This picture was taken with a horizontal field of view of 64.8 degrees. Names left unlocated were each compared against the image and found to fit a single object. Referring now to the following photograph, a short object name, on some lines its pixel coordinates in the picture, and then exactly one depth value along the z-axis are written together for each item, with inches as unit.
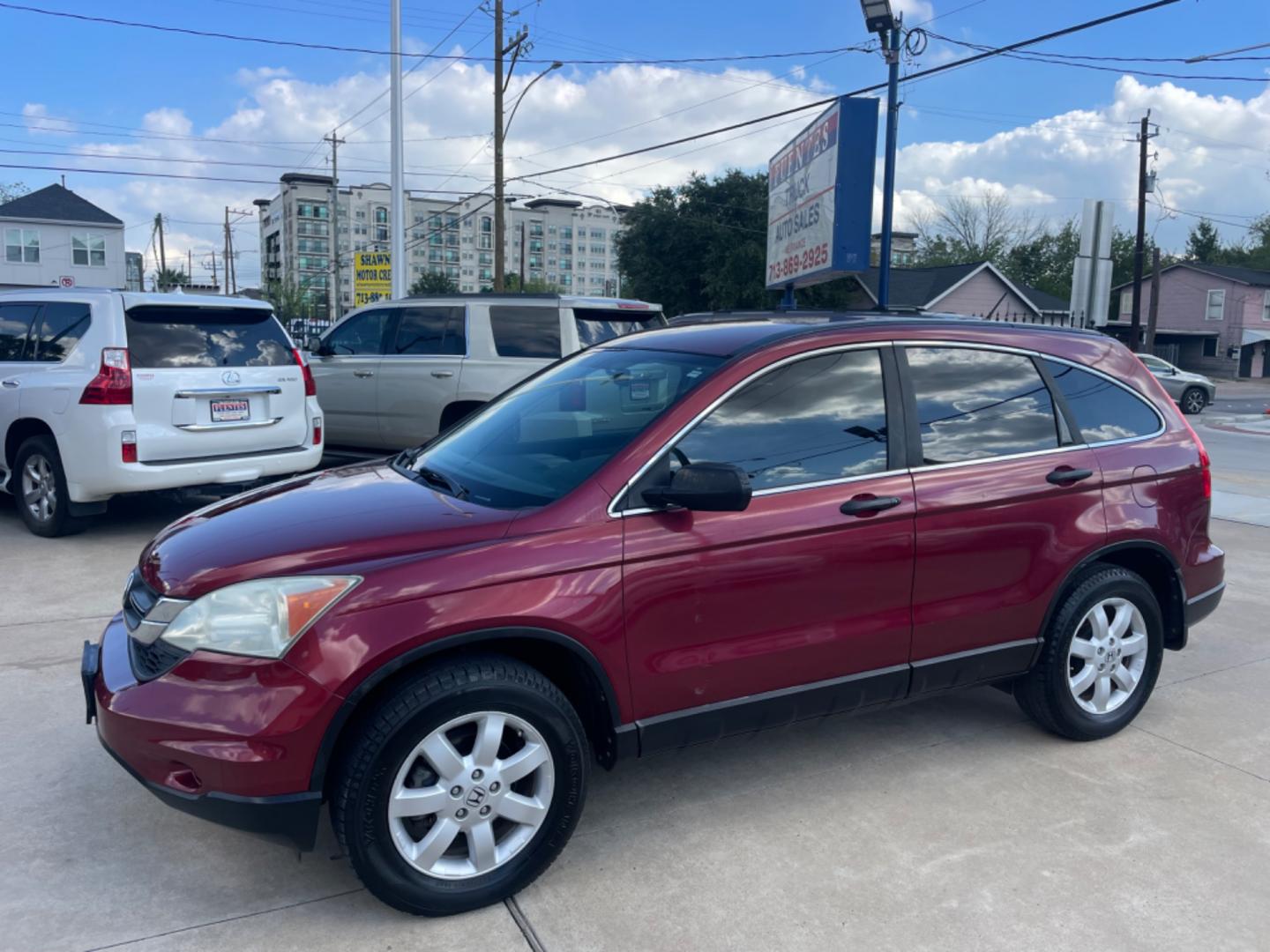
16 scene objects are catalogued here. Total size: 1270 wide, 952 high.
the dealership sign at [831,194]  495.5
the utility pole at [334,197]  1916.8
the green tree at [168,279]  3120.1
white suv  268.4
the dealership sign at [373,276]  1037.8
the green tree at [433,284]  2997.0
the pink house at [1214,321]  2059.5
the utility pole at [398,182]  756.0
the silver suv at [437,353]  357.4
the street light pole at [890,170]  529.7
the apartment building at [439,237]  5502.0
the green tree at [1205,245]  2955.2
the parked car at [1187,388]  1066.1
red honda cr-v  108.1
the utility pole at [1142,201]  1386.9
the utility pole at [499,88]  981.8
